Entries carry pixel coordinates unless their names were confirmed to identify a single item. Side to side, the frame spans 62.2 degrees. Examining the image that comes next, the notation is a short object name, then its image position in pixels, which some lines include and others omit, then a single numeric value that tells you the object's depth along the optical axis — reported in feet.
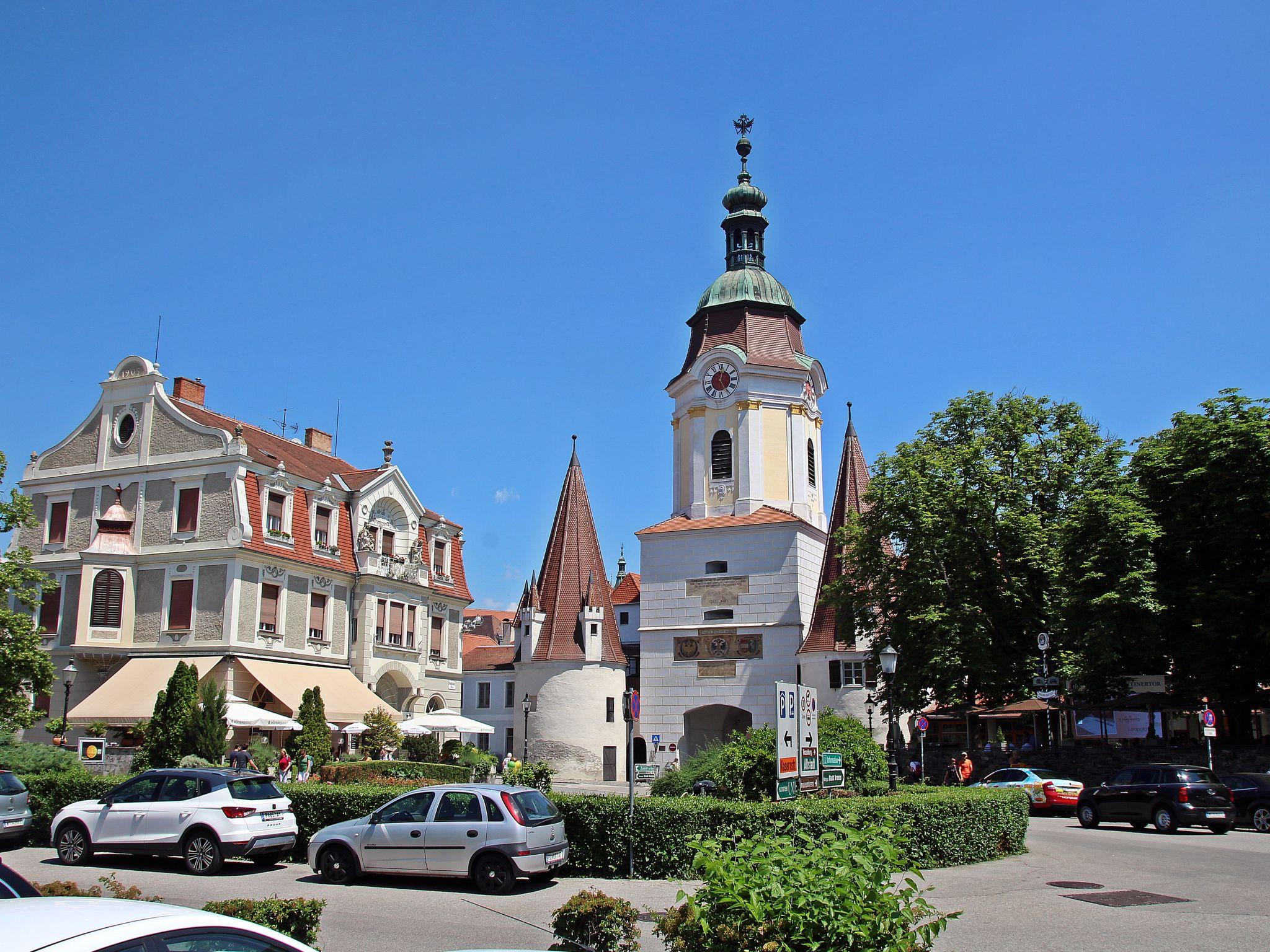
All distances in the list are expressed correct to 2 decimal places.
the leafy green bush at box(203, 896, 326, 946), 23.52
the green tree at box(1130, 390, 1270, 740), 93.50
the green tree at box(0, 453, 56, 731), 92.84
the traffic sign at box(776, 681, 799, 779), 47.50
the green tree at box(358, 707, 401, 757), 112.78
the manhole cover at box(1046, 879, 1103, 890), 45.32
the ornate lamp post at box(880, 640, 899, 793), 60.08
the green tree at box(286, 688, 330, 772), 104.32
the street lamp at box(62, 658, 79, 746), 98.06
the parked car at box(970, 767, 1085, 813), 87.40
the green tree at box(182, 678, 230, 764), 89.76
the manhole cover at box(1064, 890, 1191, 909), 40.98
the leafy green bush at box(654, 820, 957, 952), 18.45
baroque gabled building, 113.50
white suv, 48.55
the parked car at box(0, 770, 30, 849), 56.08
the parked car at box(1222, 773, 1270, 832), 73.36
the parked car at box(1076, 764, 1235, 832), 69.21
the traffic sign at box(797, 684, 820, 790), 49.96
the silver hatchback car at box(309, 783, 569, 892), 43.73
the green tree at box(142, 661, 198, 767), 90.68
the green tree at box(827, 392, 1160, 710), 97.50
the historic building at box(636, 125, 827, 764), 150.61
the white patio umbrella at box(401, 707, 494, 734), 114.06
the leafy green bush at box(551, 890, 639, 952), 26.04
